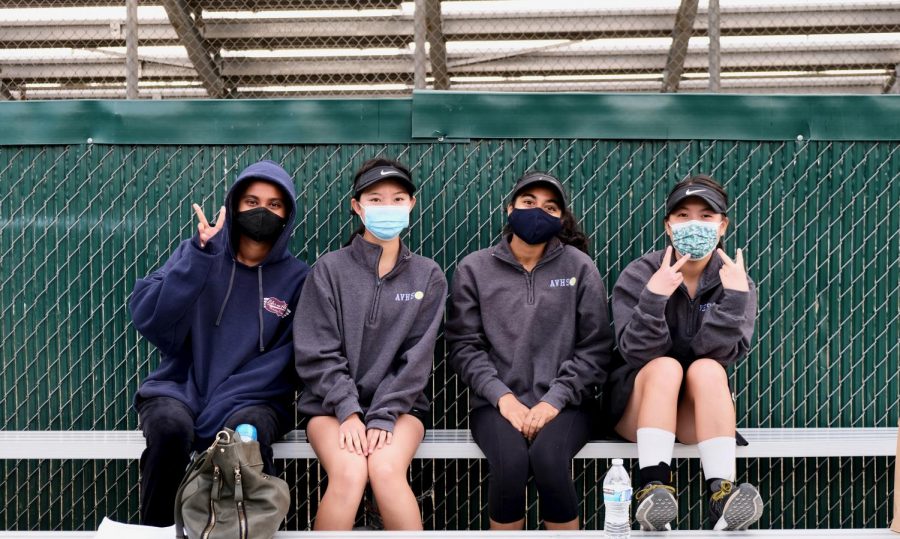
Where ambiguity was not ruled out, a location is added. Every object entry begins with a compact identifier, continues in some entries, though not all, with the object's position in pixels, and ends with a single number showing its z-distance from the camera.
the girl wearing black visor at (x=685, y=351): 2.96
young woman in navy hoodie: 3.17
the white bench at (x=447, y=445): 3.41
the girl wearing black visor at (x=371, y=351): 3.05
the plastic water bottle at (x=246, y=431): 3.03
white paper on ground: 2.76
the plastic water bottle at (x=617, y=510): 2.68
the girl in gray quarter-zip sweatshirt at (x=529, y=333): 3.24
